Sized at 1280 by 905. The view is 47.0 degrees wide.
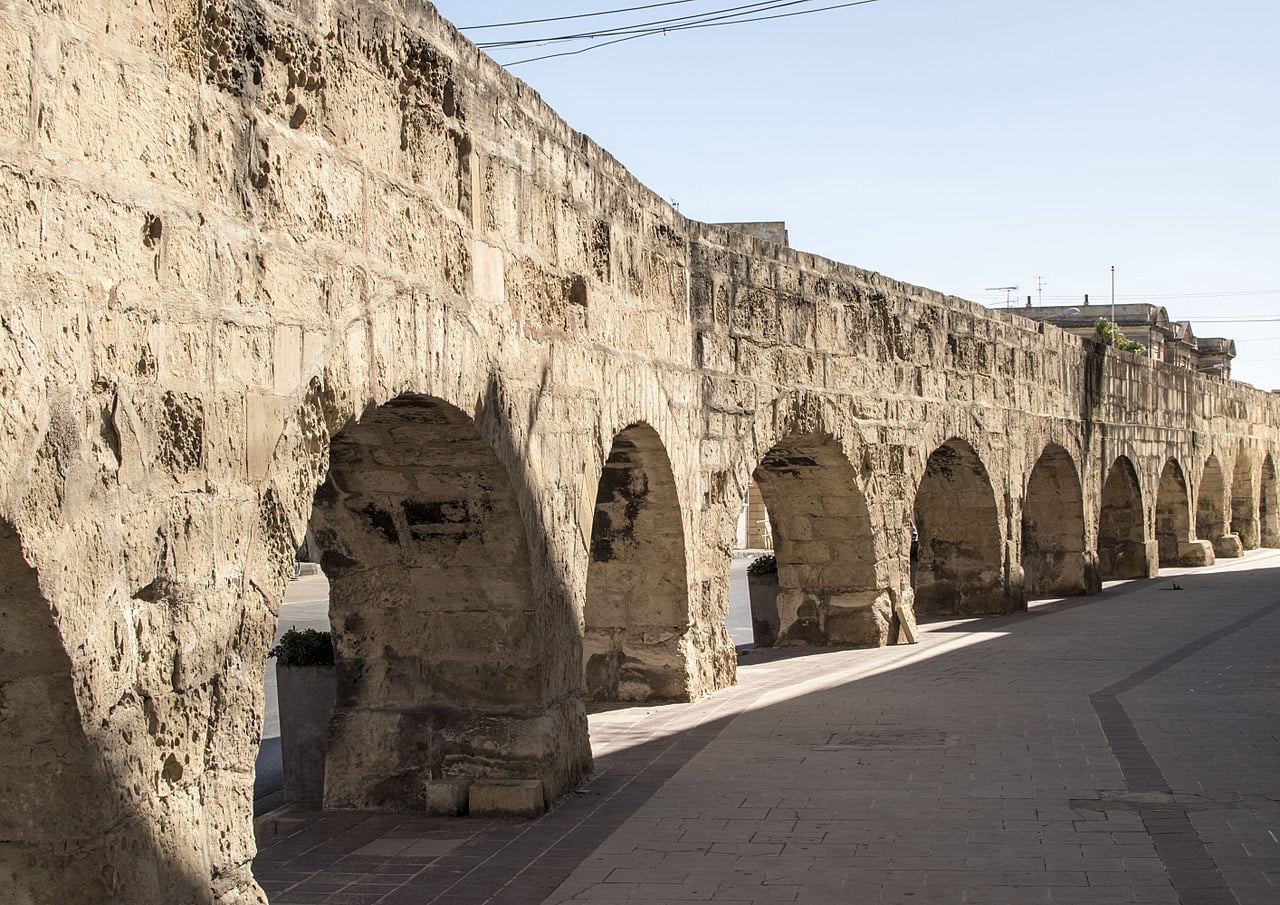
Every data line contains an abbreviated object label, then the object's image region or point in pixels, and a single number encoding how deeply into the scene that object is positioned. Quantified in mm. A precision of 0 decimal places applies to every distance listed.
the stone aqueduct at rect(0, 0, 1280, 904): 3287
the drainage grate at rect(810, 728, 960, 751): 7160
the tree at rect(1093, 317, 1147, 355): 38997
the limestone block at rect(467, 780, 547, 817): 5883
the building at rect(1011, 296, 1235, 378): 50469
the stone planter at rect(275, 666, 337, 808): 6316
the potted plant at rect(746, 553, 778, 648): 11797
